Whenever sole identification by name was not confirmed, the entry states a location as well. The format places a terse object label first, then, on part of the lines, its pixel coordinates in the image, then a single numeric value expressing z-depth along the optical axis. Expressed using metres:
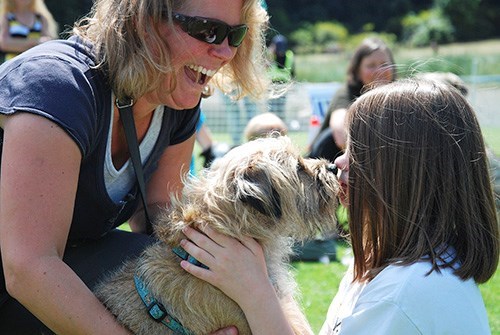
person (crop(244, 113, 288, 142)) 6.82
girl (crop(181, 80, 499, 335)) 2.24
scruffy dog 2.65
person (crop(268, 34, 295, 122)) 12.03
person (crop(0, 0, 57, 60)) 7.57
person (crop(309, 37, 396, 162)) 7.29
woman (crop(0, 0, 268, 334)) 2.45
